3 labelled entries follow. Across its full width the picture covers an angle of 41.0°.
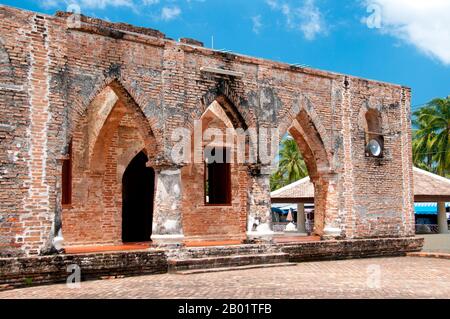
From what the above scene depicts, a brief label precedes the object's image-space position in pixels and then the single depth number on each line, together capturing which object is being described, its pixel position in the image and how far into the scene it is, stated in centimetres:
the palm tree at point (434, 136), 3638
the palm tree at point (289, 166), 4812
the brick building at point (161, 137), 1066
